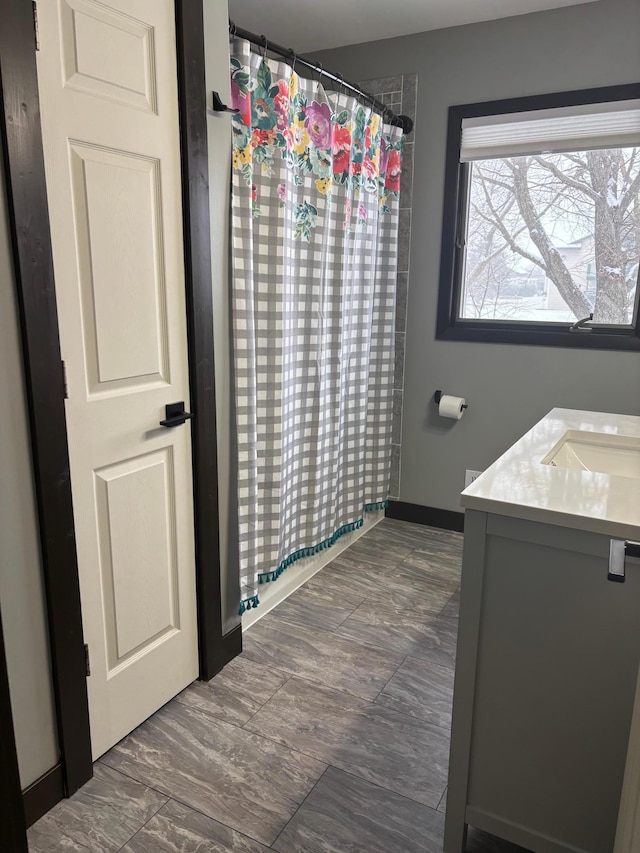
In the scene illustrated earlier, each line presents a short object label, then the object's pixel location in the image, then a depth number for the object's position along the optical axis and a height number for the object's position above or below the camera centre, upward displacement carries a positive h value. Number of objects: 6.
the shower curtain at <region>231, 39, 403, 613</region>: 2.16 -0.07
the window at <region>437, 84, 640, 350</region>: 2.83 +0.33
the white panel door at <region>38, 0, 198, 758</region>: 1.51 -0.10
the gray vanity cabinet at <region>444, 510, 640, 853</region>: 1.31 -0.85
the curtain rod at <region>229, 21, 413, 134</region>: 2.05 +0.82
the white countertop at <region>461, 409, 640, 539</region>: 1.29 -0.45
